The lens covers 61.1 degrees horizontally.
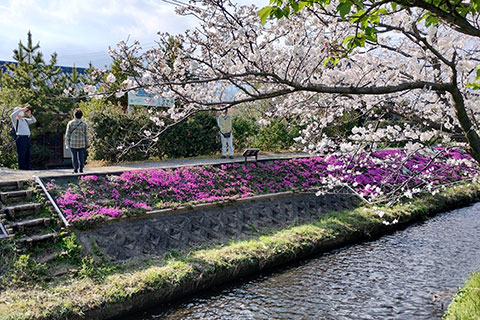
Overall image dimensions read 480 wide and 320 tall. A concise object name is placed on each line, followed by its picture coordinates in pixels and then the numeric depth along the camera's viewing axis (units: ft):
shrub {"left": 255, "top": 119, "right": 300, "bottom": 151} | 59.00
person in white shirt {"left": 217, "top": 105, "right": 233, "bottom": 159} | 45.37
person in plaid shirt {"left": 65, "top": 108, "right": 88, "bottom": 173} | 31.91
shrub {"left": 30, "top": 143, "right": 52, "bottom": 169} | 56.34
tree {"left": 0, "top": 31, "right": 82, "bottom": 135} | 56.59
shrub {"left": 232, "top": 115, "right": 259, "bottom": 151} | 57.57
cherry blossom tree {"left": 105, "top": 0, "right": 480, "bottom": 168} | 15.06
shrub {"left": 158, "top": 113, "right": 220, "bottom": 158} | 47.57
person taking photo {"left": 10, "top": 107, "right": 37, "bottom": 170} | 34.94
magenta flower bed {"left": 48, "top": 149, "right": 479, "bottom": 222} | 24.49
